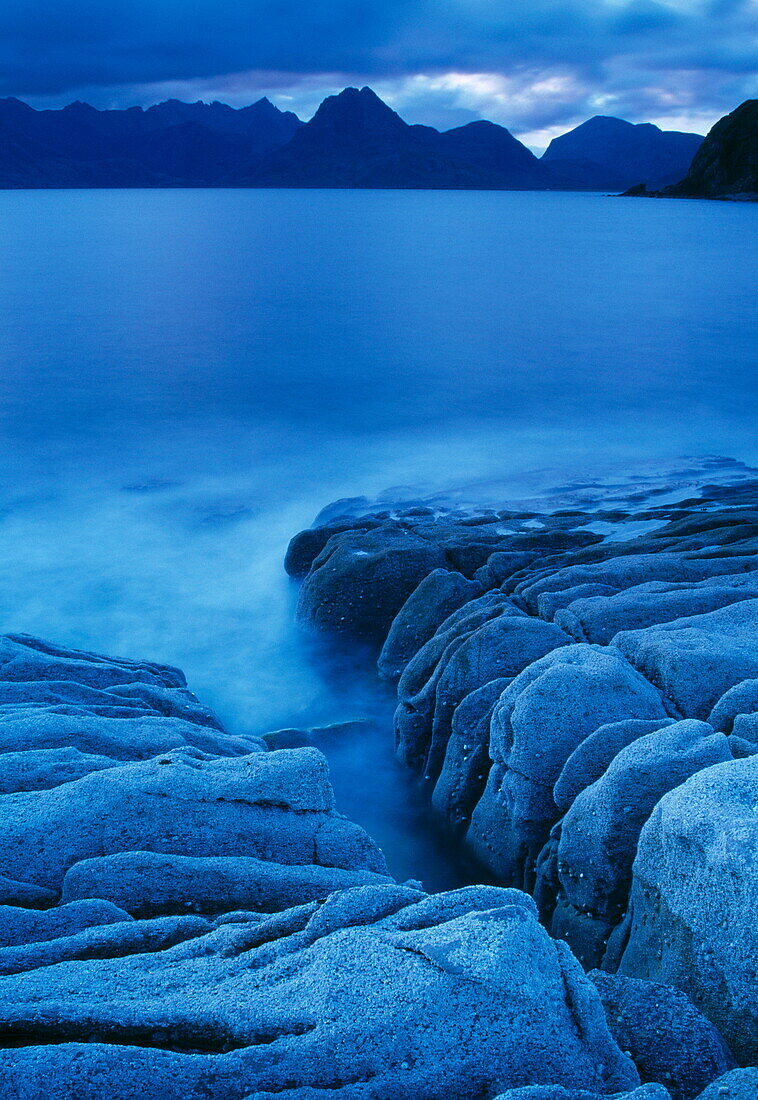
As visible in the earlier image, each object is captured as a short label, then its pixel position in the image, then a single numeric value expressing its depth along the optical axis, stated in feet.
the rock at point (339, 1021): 6.66
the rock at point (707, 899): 8.29
